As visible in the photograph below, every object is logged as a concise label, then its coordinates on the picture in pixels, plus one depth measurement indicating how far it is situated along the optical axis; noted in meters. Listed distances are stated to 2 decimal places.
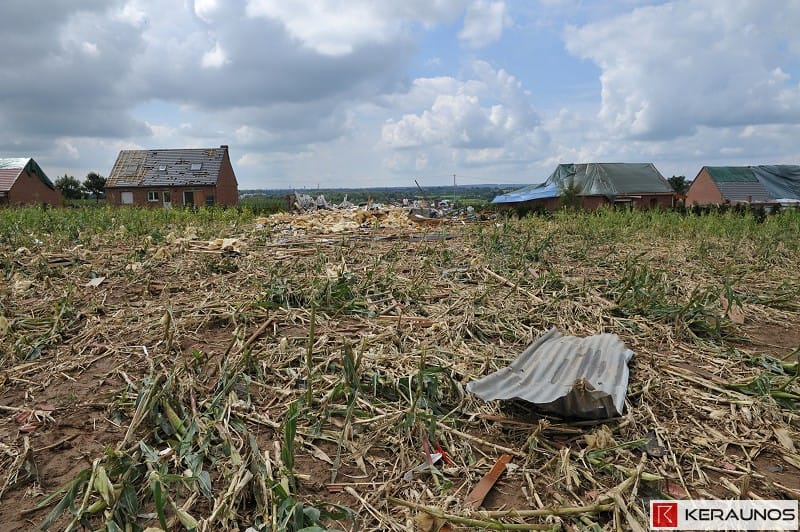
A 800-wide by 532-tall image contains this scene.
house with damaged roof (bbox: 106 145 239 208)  31.86
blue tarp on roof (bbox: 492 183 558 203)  27.17
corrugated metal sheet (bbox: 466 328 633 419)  2.07
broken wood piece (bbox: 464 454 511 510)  1.68
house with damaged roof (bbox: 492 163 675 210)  26.59
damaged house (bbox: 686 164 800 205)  30.66
